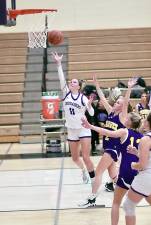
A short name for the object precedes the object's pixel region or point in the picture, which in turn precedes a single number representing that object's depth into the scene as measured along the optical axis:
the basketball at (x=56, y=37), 11.70
